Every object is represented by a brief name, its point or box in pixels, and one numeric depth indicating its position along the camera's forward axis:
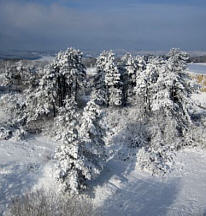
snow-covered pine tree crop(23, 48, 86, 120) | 28.48
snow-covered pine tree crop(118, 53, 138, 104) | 35.19
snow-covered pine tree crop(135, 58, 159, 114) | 29.42
